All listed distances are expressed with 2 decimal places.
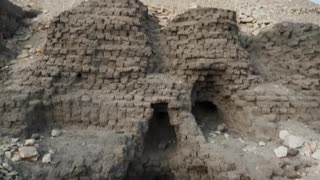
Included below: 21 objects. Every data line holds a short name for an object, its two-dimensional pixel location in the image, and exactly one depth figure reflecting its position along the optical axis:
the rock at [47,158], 6.42
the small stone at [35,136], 6.90
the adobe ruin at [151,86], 7.30
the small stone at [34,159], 6.39
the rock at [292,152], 6.76
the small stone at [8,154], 6.30
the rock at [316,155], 6.69
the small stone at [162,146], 7.88
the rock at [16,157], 6.29
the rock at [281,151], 6.77
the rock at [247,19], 11.14
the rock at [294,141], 6.94
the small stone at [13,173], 5.96
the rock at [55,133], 7.17
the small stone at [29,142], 6.60
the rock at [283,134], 7.15
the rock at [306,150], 6.80
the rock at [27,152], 6.38
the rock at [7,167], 6.02
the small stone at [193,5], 12.05
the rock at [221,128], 8.05
